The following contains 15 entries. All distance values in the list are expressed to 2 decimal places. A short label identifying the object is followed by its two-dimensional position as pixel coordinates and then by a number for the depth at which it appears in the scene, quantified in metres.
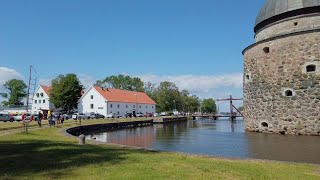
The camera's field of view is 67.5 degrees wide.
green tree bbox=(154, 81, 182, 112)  65.81
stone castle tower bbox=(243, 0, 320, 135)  16.77
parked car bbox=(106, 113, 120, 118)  43.00
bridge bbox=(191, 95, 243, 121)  48.88
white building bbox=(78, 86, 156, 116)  45.63
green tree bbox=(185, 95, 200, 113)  79.98
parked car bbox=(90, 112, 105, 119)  39.74
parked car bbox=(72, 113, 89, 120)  37.96
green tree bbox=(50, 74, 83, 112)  48.06
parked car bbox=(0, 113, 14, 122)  29.89
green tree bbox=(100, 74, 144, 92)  74.64
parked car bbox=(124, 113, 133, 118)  46.51
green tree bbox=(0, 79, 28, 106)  67.16
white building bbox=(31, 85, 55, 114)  54.30
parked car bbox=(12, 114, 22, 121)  31.88
